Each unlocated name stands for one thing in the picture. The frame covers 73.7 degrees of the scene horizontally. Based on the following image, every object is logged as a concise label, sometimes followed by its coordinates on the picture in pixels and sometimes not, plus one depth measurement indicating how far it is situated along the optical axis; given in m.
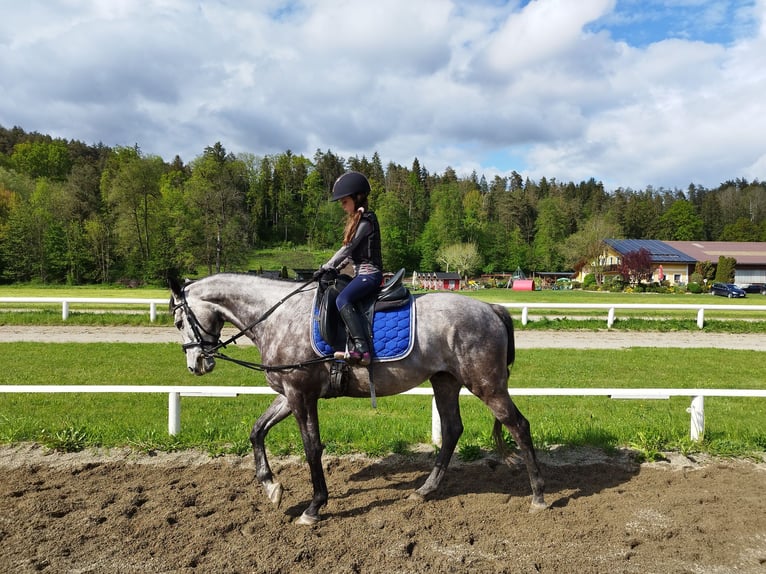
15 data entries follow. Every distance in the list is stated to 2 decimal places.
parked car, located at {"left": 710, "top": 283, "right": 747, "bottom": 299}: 49.97
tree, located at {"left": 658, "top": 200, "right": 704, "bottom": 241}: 113.56
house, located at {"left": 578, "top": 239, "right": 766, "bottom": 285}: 72.62
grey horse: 4.94
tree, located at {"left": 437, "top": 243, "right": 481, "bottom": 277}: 82.94
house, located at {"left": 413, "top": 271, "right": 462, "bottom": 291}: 68.88
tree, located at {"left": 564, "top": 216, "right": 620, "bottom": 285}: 74.44
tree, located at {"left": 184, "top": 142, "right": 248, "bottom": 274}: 52.25
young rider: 4.80
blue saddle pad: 4.89
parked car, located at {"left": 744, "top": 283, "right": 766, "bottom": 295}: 60.72
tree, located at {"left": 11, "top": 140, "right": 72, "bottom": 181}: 101.59
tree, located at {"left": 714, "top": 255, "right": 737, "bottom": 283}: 65.88
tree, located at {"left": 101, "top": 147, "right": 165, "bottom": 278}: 61.19
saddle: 4.85
